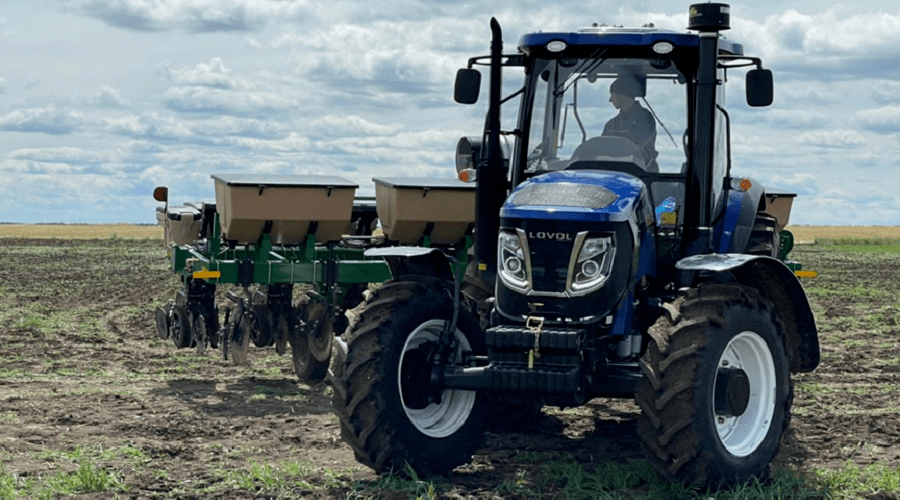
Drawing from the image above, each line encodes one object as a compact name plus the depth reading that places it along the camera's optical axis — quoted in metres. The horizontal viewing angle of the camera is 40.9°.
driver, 8.69
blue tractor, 7.57
